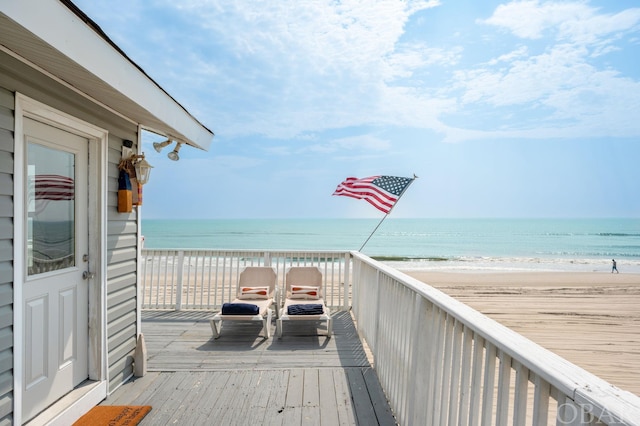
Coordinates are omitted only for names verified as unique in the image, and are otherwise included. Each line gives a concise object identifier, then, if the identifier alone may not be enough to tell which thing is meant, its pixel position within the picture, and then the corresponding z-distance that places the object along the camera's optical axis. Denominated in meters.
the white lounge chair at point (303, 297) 4.53
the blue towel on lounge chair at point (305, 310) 4.54
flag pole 5.75
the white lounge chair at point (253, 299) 4.43
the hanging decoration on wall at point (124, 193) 3.09
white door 2.28
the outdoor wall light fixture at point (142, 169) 3.26
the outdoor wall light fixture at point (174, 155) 3.69
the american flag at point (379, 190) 5.86
